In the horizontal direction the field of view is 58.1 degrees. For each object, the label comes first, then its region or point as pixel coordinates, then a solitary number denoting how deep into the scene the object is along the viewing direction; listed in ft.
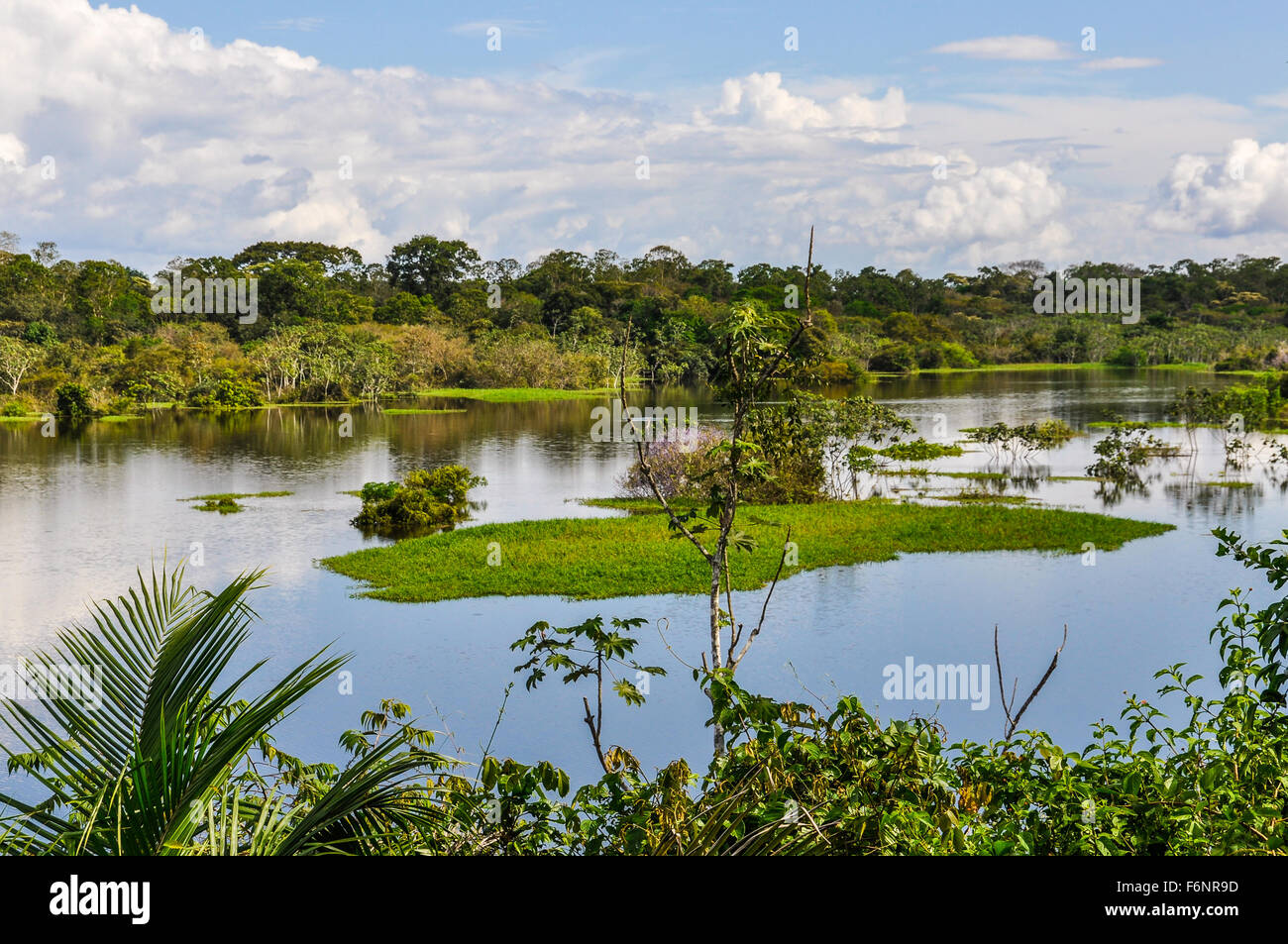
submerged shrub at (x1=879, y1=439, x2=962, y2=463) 90.02
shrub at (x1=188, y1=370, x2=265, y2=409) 153.07
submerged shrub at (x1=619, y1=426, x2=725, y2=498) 70.38
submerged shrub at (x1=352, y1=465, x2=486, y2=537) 65.36
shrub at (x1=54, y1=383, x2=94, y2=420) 139.03
